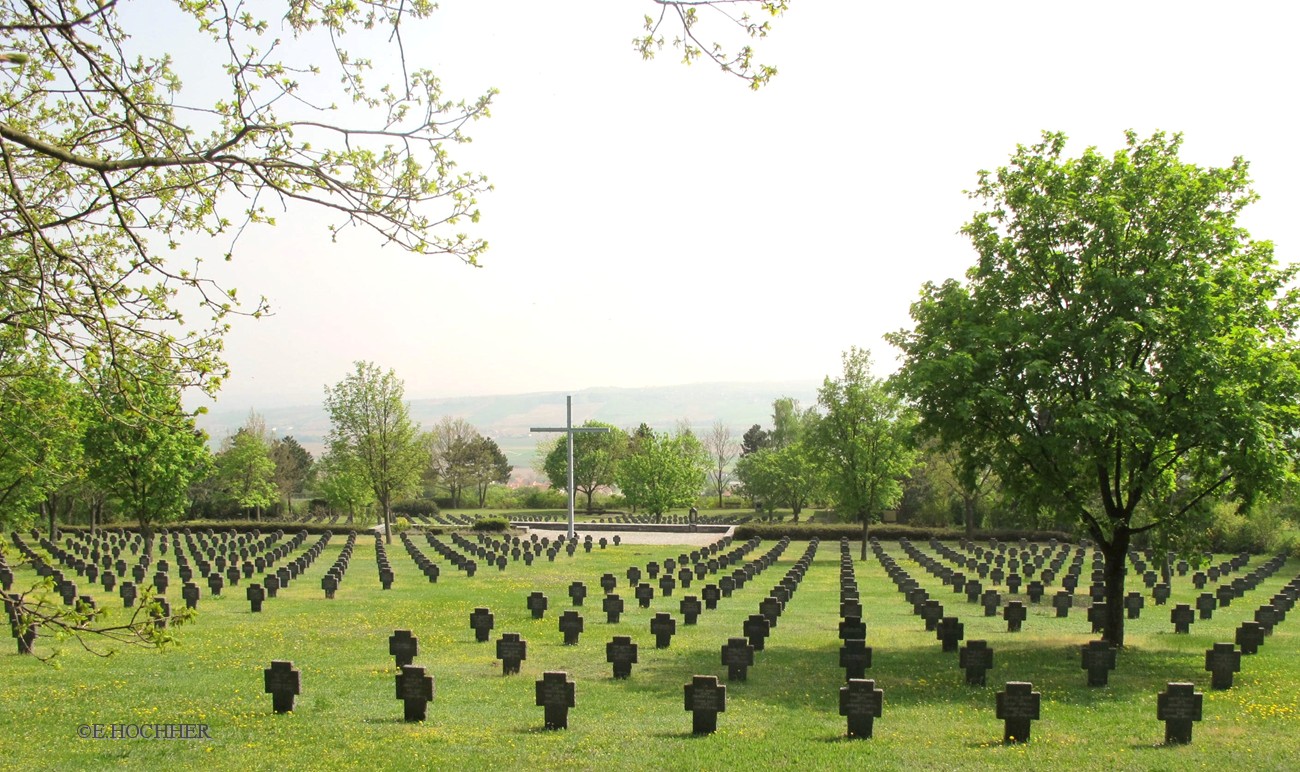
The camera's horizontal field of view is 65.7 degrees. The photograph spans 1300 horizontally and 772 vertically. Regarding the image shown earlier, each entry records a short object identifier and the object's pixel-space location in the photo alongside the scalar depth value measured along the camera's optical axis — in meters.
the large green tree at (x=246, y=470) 68.94
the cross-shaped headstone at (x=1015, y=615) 20.75
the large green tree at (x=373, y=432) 49.75
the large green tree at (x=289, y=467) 85.56
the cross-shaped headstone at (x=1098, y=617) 20.47
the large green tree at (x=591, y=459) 89.56
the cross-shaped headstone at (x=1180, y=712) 10.73
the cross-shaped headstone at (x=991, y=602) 23.75
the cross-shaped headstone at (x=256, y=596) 23.34
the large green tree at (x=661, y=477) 66.44
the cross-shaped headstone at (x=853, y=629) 17.25
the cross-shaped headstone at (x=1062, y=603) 23.56
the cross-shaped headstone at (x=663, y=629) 18.36
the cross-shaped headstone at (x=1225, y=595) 26.81
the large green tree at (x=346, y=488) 54.76
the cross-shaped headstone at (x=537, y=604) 22.94
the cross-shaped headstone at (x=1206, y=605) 23.79
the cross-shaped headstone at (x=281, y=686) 11.81
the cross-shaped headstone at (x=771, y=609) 20.86
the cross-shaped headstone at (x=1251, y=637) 17.56
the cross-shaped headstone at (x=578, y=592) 25.89
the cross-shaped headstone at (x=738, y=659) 14.83
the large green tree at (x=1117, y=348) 15.35
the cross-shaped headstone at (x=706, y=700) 11.02
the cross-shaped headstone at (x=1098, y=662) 14.63
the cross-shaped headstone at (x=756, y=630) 17.69
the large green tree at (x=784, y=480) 69.25
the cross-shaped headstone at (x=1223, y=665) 14.20
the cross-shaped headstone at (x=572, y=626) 18.81
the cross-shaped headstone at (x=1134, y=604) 23.89
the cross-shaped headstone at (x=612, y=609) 22.00
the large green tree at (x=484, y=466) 100.75
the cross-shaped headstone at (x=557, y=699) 11.23
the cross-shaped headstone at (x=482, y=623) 18.81
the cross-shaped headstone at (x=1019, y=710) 10.81
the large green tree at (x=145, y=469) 34.72
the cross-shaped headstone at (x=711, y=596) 24.40
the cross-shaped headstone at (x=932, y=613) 20.81
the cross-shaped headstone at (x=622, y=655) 15.19
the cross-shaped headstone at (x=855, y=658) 15.20
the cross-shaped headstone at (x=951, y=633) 17.88
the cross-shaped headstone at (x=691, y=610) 21.48
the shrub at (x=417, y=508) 81.70
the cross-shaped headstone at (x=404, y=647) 15.39
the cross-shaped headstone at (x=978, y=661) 14.76
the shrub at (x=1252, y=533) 44.55
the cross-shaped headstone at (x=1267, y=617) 20.95
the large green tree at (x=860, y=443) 43.72
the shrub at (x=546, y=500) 95.19
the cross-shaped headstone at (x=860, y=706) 10.90
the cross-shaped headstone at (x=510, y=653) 15.36
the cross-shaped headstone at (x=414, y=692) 11.56
